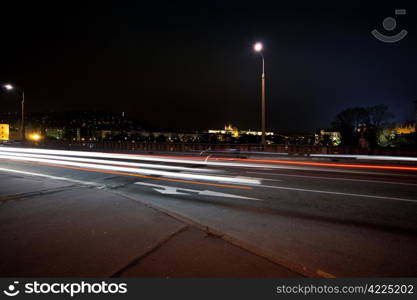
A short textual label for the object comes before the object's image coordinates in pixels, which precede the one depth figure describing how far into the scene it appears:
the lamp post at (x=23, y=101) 28.81
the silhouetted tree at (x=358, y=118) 46.21
